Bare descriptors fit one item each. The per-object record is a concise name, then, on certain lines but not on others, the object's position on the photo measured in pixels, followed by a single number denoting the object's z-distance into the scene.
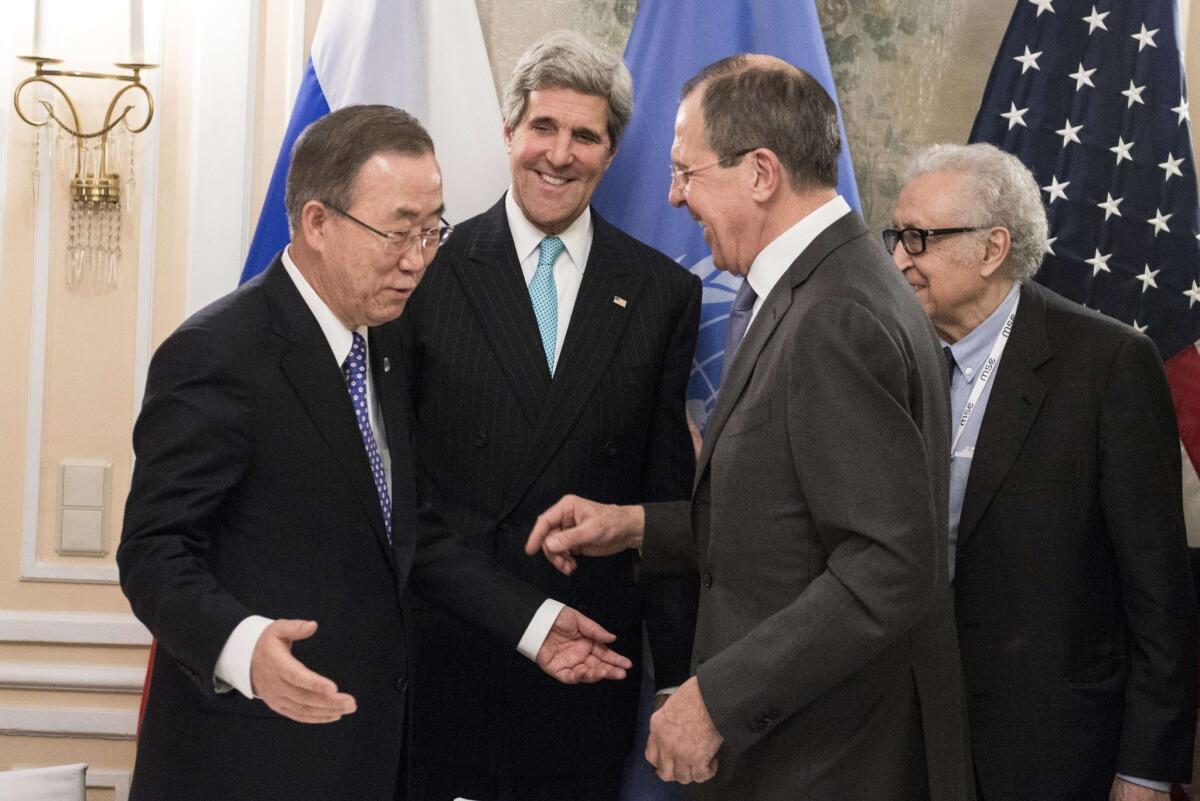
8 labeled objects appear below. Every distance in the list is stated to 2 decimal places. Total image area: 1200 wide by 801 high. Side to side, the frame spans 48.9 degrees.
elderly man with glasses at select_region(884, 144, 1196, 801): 2.52
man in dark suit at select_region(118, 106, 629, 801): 1.81
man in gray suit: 1.88
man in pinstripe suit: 2.72
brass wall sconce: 3.25
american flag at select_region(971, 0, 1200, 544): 3.19
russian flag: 3.19
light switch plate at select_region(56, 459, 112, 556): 3.35
